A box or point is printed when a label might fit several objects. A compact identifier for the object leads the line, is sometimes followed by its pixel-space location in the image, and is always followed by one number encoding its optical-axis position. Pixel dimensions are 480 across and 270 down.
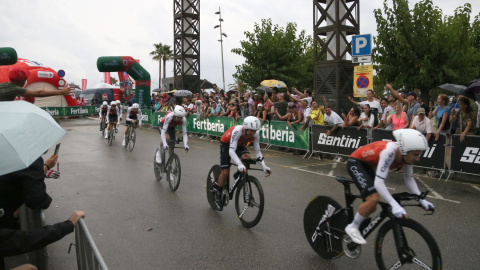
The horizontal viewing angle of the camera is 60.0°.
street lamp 42.16
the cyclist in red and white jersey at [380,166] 3.95
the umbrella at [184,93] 23.43
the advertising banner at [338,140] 11.77
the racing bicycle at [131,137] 15.48
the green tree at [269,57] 28.52
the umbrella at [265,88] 18.44
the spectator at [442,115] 9.81
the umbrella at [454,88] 9.50
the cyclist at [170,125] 8.93
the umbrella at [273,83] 19.16
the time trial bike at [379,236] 3.80
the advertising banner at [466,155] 9.11
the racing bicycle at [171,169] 8.76
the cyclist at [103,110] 19.95
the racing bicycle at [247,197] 6.05
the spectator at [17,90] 5.20
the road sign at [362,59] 11.31
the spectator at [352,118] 11.93
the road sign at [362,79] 11.05
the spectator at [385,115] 11.53
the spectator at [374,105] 12.17
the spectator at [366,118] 11.59
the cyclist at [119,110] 17.89
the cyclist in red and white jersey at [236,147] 6.15
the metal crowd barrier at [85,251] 2.80
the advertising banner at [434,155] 9.77
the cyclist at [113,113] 17.84
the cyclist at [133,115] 15.92
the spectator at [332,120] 12.40
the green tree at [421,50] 17.94
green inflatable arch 29.67
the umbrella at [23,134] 2.85
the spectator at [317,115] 13.38
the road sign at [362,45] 11.29
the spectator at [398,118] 10.70
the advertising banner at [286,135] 13.67
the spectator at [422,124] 9.97
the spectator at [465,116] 9.50
